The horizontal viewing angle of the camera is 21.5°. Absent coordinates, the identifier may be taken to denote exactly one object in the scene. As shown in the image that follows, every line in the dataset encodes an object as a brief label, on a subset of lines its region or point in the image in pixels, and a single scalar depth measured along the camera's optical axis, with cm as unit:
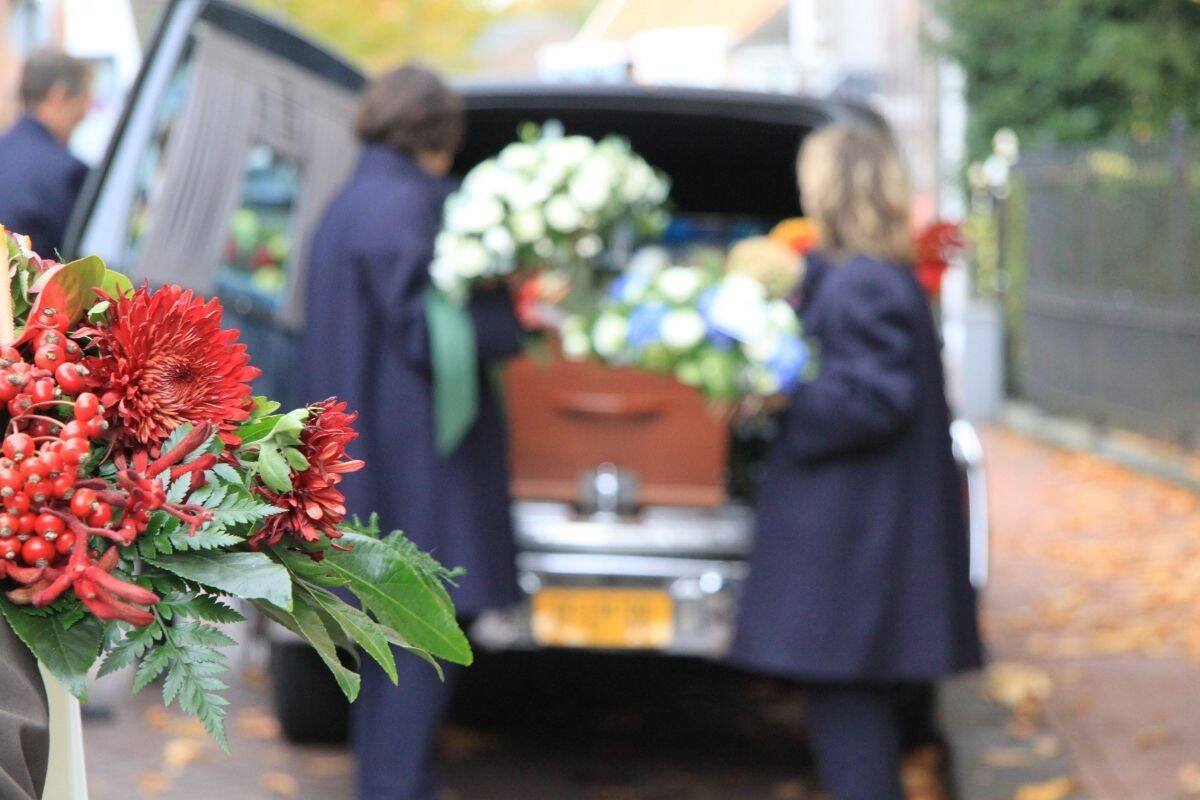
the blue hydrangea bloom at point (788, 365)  796
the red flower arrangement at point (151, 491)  264
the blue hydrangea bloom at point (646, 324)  822
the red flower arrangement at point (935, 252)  905
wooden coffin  927
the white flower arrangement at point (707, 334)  800
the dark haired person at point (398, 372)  801
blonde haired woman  778
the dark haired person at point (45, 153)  1026
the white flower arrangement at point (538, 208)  811
